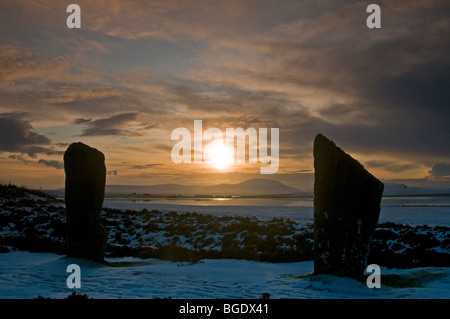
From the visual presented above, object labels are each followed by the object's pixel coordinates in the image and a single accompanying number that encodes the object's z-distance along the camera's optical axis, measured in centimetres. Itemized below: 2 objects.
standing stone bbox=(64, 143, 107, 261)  1608
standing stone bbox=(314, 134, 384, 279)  1266
